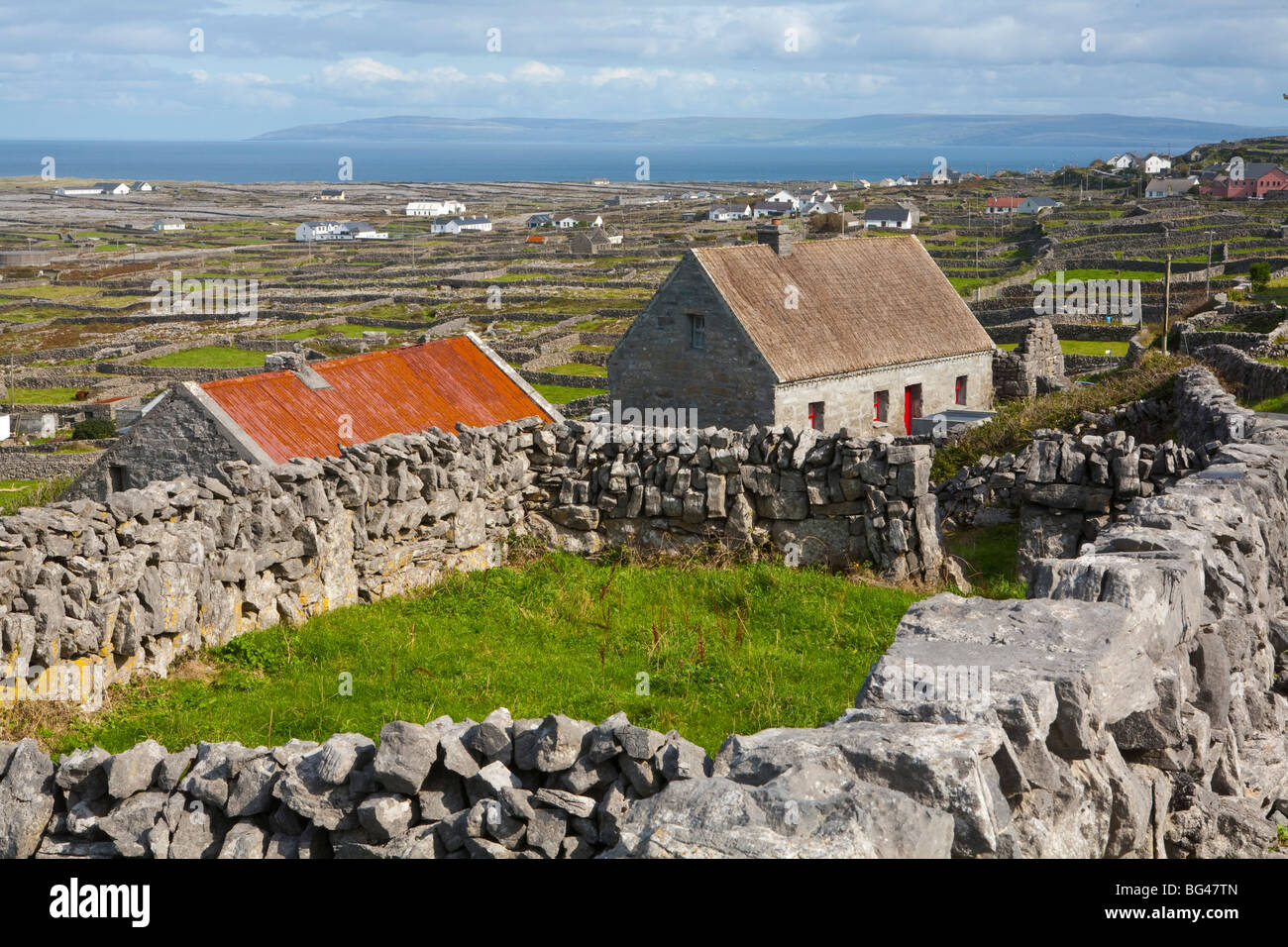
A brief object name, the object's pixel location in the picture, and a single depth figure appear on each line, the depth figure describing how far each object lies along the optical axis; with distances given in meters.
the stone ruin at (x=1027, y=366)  41.84
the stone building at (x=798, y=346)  34.41
